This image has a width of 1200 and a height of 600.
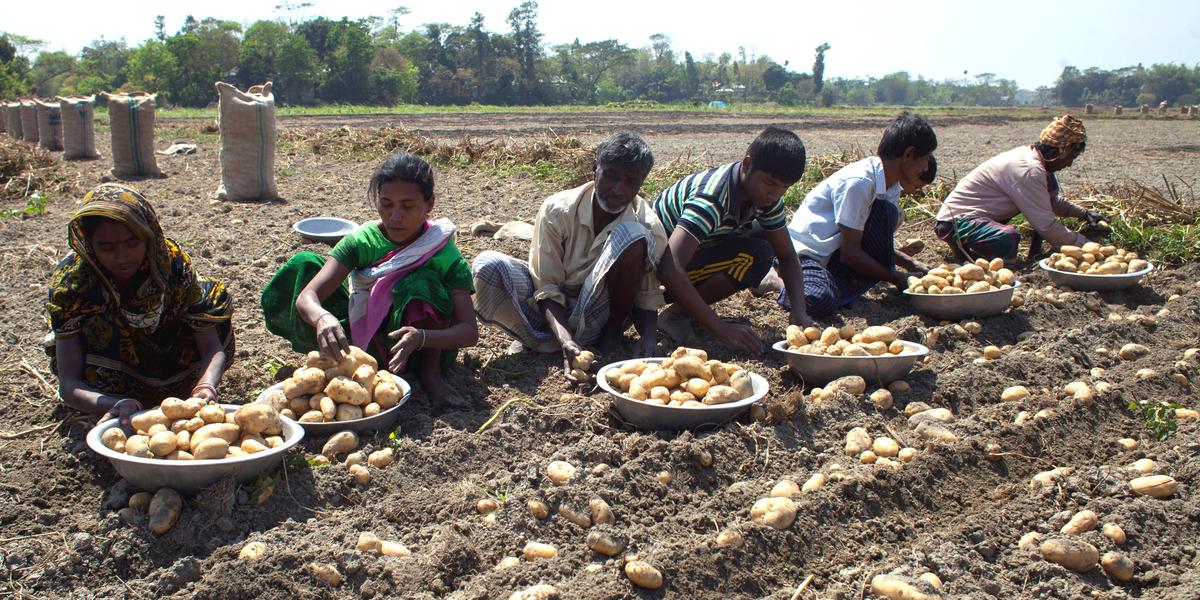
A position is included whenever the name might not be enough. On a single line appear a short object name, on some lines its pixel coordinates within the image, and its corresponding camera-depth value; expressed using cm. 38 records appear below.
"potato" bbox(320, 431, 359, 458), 285
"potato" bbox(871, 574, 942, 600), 213
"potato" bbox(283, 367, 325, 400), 298
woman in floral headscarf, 278
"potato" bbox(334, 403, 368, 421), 296
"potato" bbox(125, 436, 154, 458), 249
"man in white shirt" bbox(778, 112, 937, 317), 470
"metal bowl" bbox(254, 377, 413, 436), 293
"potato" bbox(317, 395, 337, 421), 293
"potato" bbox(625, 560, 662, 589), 221
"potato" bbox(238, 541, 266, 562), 225
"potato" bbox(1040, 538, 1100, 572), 236
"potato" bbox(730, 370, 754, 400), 313
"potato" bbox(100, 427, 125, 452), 254
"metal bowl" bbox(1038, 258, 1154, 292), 511
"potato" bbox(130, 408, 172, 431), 260
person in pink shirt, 569
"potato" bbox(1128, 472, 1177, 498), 273
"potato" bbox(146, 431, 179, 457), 246
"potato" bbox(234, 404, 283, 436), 264
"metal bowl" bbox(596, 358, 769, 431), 300
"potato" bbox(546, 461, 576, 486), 269
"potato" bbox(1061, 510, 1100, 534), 253
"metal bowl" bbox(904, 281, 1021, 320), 449
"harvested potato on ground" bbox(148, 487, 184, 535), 239
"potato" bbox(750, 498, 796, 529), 247
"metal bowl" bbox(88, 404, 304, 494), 243
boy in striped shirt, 393
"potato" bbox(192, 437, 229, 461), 249
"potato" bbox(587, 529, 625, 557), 237
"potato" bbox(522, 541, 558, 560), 238
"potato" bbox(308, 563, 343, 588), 223
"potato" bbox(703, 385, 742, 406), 305
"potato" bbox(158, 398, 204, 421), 263
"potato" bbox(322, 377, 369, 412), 297
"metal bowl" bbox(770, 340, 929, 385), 353
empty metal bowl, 586
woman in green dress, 338
